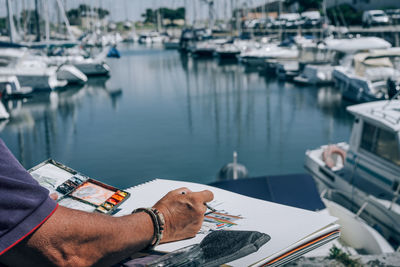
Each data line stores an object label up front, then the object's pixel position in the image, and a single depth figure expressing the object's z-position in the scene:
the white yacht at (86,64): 33.25
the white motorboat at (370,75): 18.55
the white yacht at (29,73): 25.09
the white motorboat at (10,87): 23.83
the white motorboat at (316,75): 25.31
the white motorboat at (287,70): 28.74
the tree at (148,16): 121.88
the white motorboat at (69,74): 28.89
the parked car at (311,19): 57.31
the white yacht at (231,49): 44.47
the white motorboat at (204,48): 49.78
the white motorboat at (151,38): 85.62
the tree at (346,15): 51.56
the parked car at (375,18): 44.50
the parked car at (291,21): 58.30
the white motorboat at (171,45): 68.97
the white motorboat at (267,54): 36.16
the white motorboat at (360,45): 22.67
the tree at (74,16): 76.75
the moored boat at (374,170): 6.49
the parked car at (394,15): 43.50
